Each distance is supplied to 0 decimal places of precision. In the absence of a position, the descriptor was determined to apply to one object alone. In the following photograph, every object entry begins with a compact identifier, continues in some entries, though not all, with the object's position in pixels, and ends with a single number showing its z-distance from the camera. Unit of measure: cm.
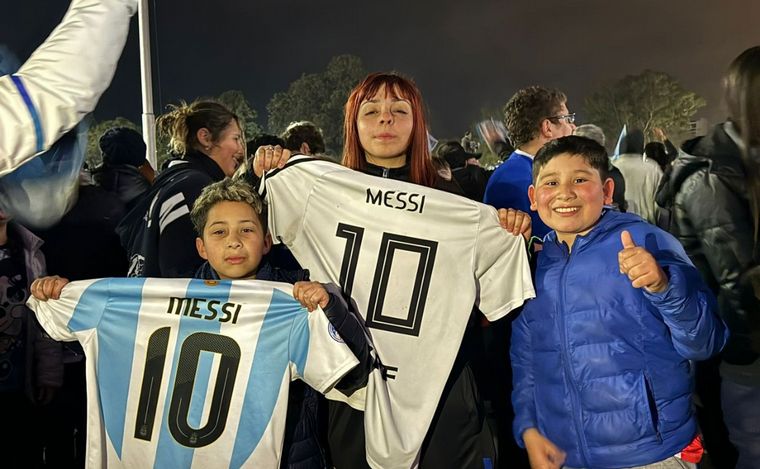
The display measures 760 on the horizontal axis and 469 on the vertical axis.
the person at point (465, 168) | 497
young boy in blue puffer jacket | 195
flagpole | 667
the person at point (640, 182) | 549
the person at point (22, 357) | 281
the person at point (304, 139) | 431
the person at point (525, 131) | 322
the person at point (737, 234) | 244
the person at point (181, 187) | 277
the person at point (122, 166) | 402
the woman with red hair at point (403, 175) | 227
